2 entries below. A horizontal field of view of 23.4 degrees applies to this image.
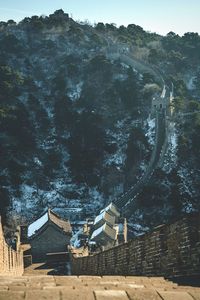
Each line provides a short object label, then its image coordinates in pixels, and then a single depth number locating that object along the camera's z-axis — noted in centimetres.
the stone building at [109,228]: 4478
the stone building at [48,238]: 4172
